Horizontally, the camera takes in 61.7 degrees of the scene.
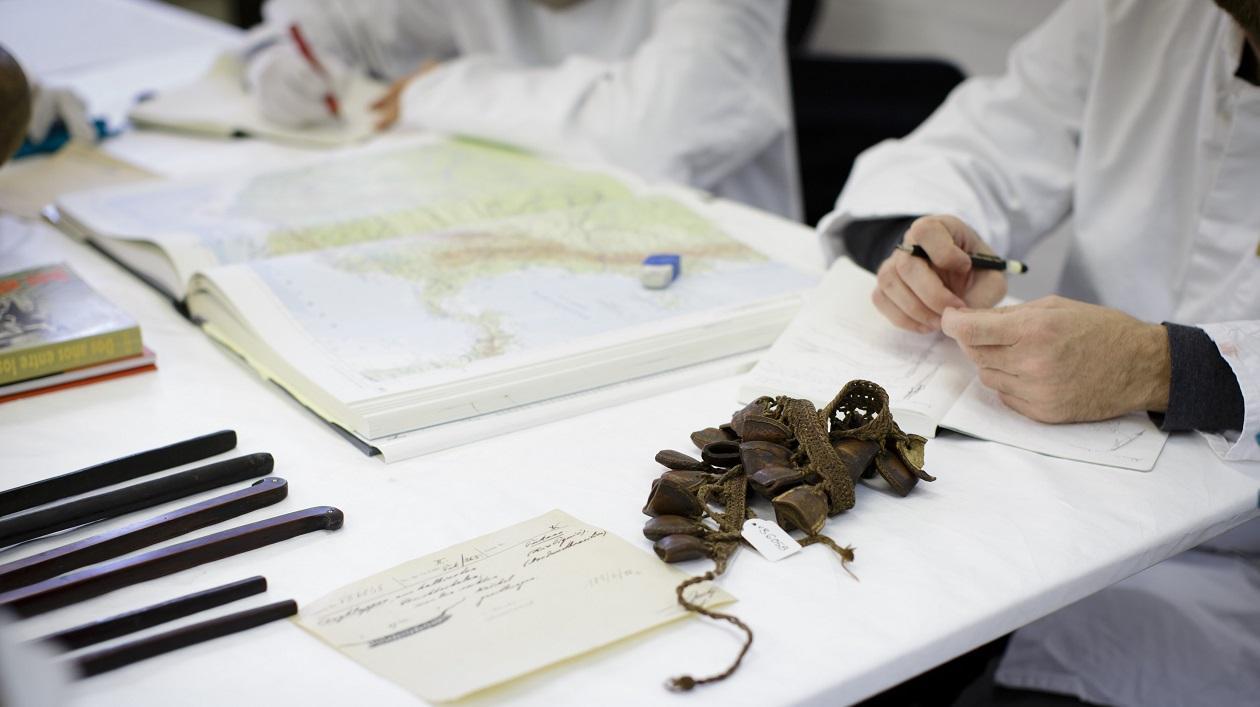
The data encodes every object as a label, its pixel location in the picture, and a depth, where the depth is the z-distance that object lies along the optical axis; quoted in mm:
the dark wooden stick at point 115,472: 758
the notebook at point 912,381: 862
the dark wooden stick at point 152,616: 611
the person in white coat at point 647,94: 1650
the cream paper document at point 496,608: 602
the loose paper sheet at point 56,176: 1452
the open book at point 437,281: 924
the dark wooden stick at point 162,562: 647
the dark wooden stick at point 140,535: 676
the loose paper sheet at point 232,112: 1734
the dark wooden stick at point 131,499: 724
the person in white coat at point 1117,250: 873
